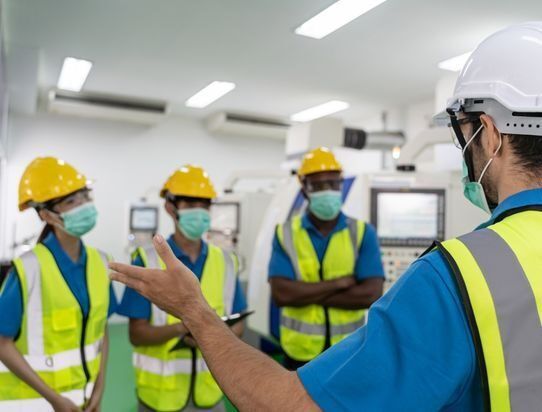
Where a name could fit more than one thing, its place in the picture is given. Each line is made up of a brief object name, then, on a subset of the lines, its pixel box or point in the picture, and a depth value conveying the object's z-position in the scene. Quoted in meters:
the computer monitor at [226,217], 4.68
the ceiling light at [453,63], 4.68
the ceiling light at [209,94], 5.77
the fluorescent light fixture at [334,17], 3.53
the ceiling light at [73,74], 5.05
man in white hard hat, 0.66
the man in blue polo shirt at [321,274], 2.25
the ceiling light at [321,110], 6.50
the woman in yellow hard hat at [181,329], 1.87
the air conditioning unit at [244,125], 7.17
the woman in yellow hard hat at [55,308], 1.65
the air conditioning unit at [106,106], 6.23
